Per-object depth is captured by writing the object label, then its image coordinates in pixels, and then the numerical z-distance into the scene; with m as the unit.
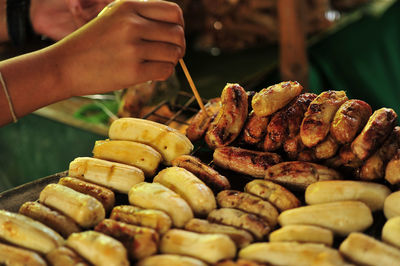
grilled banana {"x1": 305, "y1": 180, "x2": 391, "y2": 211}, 1.05
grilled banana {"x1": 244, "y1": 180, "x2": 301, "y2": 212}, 1.06
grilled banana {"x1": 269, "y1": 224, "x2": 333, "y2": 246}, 1.00
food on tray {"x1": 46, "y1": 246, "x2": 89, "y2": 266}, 0.99
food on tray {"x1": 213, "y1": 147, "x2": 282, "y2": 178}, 1.13
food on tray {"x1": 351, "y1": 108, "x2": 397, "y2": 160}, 1.07
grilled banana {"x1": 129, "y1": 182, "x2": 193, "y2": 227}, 1.04
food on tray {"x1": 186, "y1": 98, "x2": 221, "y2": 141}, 1.24
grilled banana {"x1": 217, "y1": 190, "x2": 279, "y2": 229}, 1.05
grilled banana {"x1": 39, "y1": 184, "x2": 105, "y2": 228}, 1.05
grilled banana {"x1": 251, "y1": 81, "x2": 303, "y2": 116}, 1.16
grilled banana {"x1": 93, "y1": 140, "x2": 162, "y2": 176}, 1.15
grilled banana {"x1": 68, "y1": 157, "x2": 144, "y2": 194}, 1.12
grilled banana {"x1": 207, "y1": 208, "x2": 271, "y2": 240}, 1.03
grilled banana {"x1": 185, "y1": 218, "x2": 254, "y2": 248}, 1.01
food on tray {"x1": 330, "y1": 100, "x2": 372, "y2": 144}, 1.09
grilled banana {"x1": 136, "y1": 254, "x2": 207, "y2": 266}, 0.97
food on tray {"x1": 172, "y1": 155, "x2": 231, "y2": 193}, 1.11
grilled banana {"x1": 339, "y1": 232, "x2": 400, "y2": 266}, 0.97
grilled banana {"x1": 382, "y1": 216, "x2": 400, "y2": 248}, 1.00
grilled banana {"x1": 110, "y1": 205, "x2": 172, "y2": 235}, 1.03
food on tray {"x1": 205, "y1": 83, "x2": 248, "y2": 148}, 1.18
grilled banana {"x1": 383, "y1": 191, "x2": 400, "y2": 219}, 1.03
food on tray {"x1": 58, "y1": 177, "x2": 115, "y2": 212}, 1.09
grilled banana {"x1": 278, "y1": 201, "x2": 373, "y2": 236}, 1.02
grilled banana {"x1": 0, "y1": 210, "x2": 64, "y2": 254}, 1.01
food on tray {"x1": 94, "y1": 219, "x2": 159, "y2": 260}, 1.00
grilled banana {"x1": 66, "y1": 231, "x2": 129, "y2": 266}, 0.98
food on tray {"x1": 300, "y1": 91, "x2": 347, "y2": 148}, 1.11
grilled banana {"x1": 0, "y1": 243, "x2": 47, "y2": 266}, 0.99
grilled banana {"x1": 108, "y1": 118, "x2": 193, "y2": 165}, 1.18
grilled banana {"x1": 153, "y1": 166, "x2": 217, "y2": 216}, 1.06
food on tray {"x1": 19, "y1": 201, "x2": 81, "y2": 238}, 1.05
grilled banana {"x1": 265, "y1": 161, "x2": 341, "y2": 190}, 1.09
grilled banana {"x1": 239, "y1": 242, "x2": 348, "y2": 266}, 0.97
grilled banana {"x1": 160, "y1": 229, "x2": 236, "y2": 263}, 0.99
